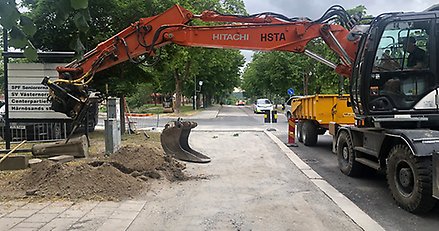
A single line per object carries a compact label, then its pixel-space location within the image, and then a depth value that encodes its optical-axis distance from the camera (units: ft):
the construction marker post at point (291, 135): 52.39
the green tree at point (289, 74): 122.35
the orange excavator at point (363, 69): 22.53
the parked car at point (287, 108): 89.51
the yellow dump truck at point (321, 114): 45.42
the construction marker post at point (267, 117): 85.86
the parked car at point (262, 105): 157.07
